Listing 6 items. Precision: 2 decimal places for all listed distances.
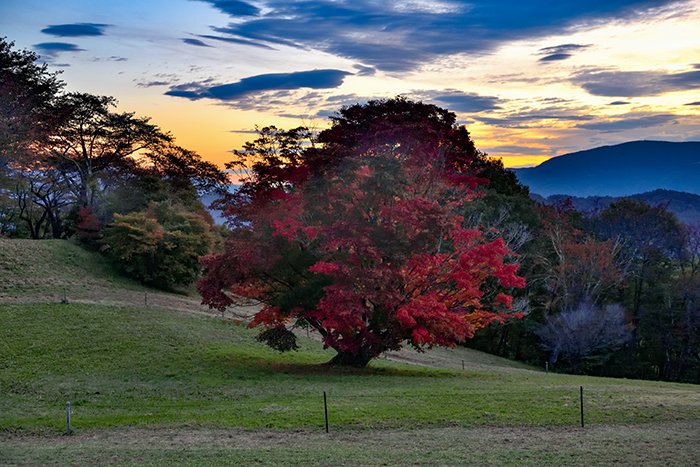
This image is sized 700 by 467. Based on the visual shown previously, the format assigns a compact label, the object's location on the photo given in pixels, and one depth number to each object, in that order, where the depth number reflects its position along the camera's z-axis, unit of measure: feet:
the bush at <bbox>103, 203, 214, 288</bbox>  170.91
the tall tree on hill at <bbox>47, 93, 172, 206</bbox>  204.16
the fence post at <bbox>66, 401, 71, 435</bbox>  64.54
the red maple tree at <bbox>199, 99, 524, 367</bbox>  90.94
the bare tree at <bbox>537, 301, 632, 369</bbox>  171.63
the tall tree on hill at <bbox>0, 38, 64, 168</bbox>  160.76
